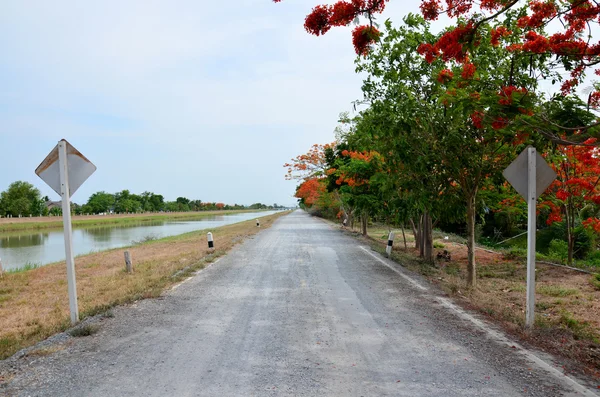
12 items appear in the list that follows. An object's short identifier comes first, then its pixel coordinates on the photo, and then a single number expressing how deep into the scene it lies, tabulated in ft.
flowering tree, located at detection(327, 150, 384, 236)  51.33
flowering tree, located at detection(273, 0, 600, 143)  17.34
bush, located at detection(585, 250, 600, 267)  47.07
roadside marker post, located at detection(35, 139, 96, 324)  19.99
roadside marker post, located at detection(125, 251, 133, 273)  40.82
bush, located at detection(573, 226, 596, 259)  54.65
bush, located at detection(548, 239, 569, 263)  52.28
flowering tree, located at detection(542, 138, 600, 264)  37.55
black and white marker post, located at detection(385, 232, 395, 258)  46.11
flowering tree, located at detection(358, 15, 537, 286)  24.56
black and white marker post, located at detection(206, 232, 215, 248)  52.22
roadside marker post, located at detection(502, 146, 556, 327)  18.70
